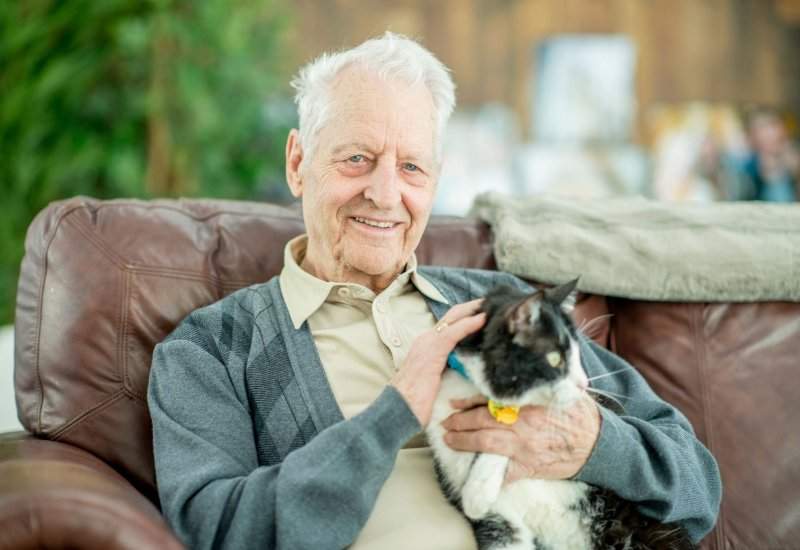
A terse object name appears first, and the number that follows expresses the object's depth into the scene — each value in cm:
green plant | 292
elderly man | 121
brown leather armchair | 147
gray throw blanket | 176
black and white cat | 122
